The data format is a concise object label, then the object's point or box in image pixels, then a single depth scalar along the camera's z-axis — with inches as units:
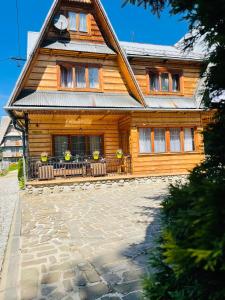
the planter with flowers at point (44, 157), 508.4
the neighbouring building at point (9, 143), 2471.7
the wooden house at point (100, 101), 526.6
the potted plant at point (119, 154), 556.7
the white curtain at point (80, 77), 567.8
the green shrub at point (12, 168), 2174.0
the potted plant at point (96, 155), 544.2
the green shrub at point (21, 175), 542.0
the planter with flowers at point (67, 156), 524.4
